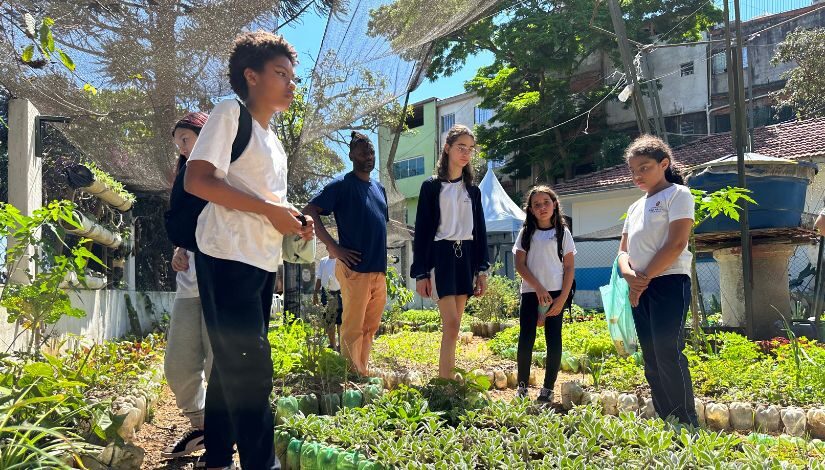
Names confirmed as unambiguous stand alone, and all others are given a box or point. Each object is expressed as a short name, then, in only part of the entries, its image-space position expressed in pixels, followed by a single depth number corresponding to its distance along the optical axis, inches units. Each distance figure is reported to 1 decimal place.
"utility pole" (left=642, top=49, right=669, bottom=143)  682.0
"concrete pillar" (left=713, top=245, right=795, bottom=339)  296.2
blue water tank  284.7
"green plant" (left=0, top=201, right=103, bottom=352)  146.6
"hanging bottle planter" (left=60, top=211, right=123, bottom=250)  265.5
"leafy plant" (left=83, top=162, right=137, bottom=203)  283.6
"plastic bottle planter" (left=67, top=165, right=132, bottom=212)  261.3
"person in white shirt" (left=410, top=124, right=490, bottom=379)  170.4
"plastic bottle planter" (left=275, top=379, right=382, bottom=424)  143.4
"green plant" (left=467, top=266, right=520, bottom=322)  461.4
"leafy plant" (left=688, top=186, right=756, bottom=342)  209.8
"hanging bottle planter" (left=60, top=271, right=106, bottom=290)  224.1
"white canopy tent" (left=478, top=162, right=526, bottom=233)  650.2
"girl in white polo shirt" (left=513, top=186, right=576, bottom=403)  190.9
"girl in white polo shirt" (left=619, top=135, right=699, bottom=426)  140.0
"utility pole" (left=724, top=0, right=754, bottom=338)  266.8
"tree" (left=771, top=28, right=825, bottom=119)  778.9
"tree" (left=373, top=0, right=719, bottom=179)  994.7
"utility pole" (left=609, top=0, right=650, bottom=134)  449.7
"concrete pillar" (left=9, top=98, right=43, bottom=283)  213.8
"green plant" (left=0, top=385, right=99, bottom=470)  89.7
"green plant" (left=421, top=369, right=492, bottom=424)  133.5
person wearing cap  135.6
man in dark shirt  183.3
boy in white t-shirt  94.2
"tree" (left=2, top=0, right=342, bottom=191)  203.9
